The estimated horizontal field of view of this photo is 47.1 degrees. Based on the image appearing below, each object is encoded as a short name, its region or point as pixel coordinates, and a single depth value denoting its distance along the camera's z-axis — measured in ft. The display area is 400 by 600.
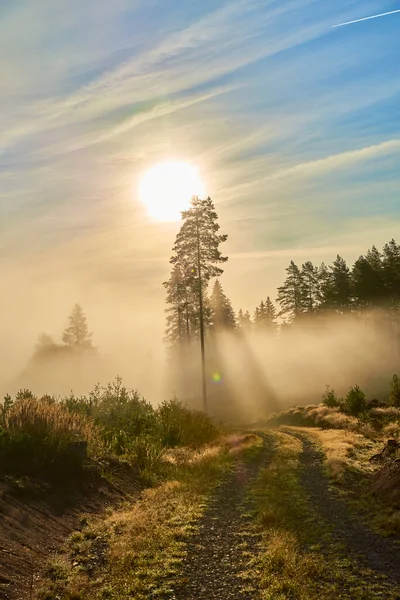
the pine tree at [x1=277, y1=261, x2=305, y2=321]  265.95
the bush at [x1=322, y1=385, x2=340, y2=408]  122.62
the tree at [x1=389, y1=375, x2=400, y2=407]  99.82
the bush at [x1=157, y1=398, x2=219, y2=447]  68.95
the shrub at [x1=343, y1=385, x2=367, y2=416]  105.60
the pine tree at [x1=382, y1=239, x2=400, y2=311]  211.41
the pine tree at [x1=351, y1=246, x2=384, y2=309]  217.56
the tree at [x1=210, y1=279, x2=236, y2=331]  257.75
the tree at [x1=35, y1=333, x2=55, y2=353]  302.66
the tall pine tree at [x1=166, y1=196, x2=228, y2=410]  140.26
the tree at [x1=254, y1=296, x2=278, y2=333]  349.20
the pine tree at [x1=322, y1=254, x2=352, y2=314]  241.14
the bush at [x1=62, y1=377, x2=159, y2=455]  54.85
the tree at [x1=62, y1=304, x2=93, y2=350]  274.16
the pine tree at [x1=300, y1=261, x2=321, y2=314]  263.90
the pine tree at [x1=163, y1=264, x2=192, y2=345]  189.78
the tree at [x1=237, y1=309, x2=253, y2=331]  395.07
